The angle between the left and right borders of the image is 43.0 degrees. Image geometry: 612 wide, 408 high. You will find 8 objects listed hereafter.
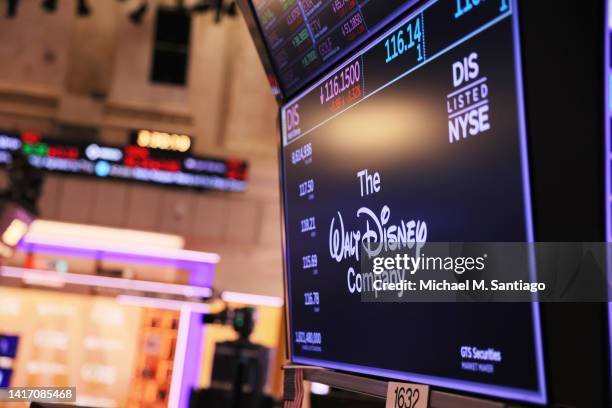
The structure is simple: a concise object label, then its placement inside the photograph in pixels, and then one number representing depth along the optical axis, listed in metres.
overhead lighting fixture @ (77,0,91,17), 8.13
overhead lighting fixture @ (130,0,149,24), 8.34
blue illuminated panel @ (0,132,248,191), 7.83
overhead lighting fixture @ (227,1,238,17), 8.32
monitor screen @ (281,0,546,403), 1.18
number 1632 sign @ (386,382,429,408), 1.39
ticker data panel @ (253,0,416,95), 1.71
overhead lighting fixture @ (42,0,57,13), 8.08
